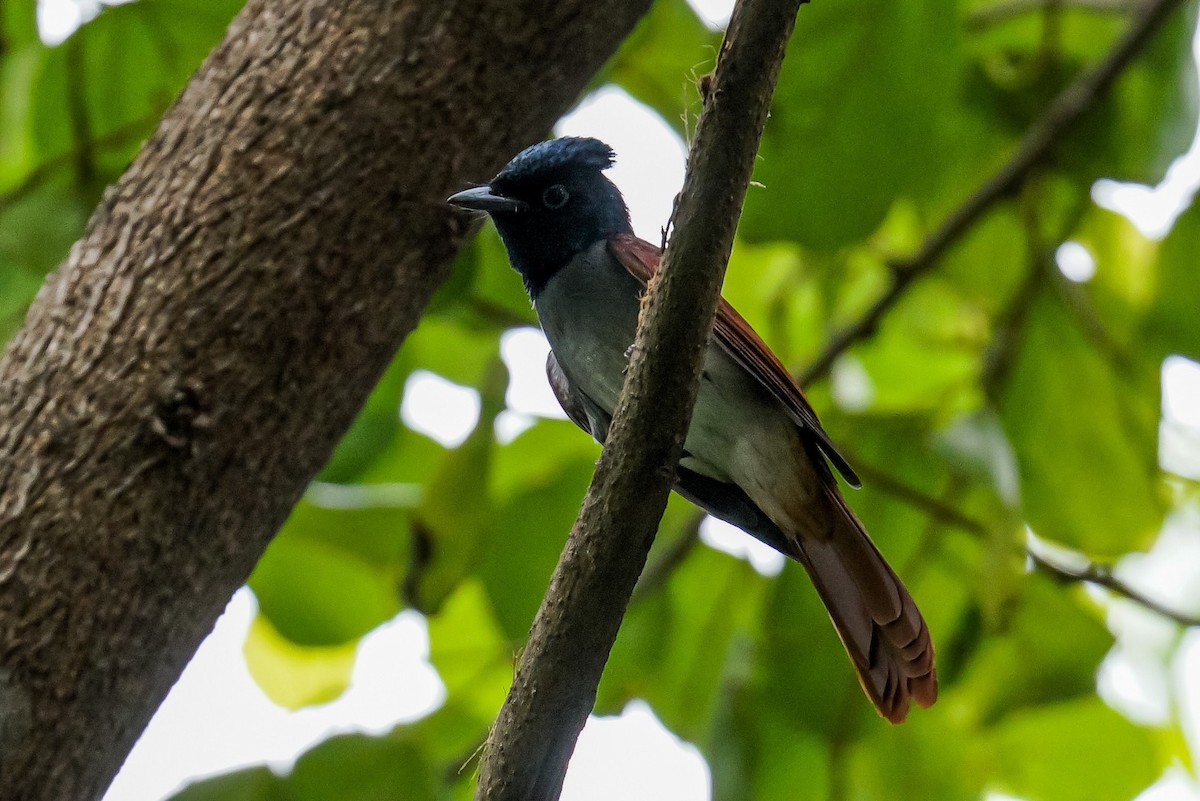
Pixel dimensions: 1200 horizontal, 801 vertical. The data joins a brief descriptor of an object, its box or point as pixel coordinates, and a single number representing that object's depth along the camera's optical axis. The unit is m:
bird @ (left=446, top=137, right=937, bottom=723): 5.57
